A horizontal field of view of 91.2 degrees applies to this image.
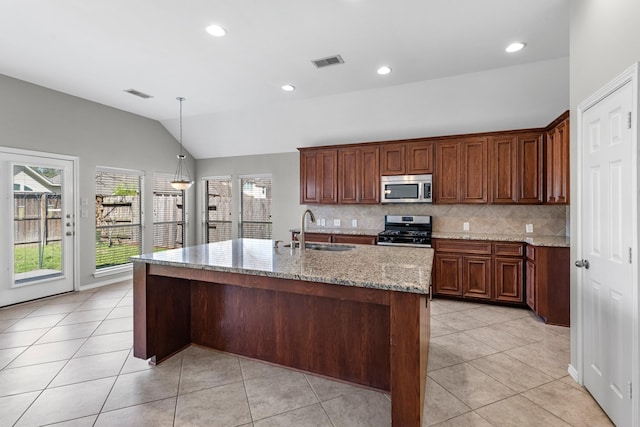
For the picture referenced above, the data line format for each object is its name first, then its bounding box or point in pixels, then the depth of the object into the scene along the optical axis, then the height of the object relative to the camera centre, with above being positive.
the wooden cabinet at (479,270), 4.02 -0.76
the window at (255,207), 6.42 +0.13
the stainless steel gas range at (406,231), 4.50 -0.28
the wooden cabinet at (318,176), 5.28 +0.64
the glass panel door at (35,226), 4.07 -0.18
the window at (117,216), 5.21 -0.05
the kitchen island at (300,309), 1.68 -0.73
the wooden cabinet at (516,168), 4.10 +0.61
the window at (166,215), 6.17 -0.04
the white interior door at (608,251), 1.77 -0.24
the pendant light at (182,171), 6.53 +0.89
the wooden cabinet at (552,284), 3.47 -0.79
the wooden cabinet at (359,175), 4.98 +0.63
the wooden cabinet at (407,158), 4.66 +0.84
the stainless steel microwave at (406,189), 4.65 +0.38
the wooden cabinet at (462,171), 4.38 +0.61
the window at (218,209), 6.86 +0.09
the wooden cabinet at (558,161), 3.36 +0.61
